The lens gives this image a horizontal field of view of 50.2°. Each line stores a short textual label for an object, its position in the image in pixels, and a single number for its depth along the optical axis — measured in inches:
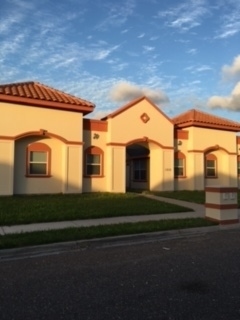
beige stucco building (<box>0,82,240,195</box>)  536.9
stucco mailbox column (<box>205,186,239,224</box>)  332.1
